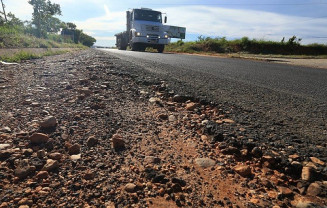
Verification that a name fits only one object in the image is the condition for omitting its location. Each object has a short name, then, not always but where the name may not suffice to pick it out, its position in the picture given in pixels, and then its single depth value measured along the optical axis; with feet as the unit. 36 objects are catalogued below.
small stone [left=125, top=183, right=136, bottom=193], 3.56
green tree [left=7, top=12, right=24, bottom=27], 123.03
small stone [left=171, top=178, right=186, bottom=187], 3.80
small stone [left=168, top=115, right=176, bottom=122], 6.56
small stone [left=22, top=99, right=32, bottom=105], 7.29
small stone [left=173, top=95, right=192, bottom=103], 8.30
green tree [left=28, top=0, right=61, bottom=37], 142.31
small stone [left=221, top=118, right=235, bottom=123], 6.14
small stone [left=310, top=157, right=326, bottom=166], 4.13
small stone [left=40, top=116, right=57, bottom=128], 5.51
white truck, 47.67
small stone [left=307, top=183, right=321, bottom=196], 3.49
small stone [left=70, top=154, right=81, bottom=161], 4.38
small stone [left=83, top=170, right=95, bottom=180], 3.83
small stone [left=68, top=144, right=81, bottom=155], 4.60
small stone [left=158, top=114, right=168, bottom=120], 6.67
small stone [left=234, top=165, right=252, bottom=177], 4.07
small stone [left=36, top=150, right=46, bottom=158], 4.42
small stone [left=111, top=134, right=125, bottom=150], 4.85
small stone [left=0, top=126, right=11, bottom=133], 5.30
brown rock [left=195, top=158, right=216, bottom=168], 4.36
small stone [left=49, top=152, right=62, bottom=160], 4.37
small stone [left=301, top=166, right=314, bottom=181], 3.78
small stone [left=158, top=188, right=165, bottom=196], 3.58
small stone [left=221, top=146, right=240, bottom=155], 4.79
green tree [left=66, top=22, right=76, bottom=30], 201.65
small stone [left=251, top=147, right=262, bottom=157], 4.61
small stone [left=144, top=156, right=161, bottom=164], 4.39
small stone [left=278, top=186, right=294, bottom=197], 3.56
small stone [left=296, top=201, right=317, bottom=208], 3.24
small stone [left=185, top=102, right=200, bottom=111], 7.41
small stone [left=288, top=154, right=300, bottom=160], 4.30
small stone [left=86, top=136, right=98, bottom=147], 4.89
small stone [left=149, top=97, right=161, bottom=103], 8.10
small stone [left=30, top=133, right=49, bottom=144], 4.91
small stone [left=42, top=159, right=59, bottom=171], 4.03
